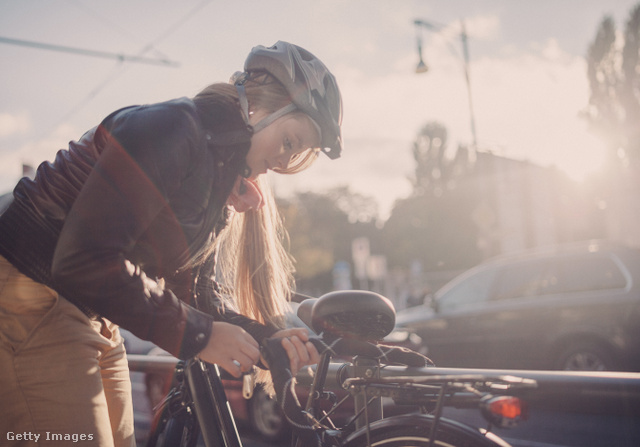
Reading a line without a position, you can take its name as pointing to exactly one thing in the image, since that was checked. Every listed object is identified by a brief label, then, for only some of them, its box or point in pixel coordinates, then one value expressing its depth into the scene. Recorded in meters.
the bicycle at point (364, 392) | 1.22
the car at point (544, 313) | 6.07
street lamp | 15.15
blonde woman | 1.27
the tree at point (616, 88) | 30.02
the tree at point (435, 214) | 44.59
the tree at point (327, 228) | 37.28
